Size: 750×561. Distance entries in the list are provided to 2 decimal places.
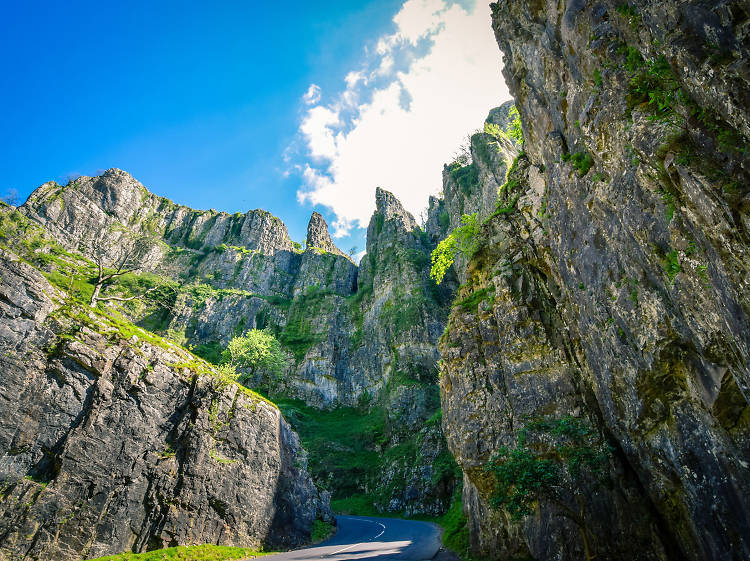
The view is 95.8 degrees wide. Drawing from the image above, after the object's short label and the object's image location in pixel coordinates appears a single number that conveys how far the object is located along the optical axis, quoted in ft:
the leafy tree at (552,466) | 36.06
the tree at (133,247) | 270.12
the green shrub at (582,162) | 43.93
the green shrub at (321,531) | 71.18
